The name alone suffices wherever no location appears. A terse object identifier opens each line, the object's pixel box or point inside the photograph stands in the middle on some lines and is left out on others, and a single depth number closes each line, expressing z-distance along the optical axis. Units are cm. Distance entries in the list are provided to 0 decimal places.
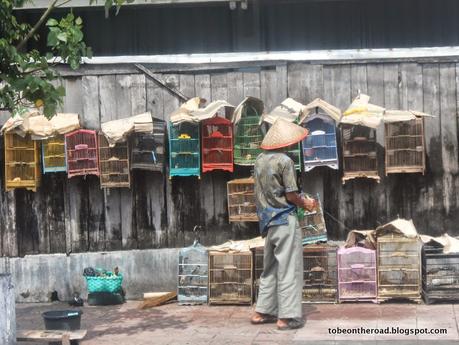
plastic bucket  800
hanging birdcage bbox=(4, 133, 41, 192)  985
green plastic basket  977
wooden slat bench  762
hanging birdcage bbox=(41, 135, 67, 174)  984
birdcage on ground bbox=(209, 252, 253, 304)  942
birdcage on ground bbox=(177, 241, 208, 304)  958
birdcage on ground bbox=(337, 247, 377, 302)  923
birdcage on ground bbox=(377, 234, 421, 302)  912
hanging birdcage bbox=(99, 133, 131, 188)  975
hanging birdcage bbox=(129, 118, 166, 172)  972
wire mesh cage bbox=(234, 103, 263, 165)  958
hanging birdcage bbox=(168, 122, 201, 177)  966
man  827
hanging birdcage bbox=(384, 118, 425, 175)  939
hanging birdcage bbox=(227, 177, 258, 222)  957
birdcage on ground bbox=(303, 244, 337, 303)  935
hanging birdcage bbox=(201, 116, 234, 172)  960
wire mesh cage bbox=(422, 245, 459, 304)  894
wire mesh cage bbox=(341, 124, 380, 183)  946
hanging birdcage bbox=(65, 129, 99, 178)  978
